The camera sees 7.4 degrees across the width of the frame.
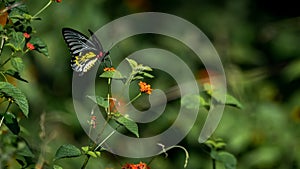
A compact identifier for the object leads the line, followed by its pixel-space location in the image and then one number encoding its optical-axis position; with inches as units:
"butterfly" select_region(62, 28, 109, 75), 152.7
